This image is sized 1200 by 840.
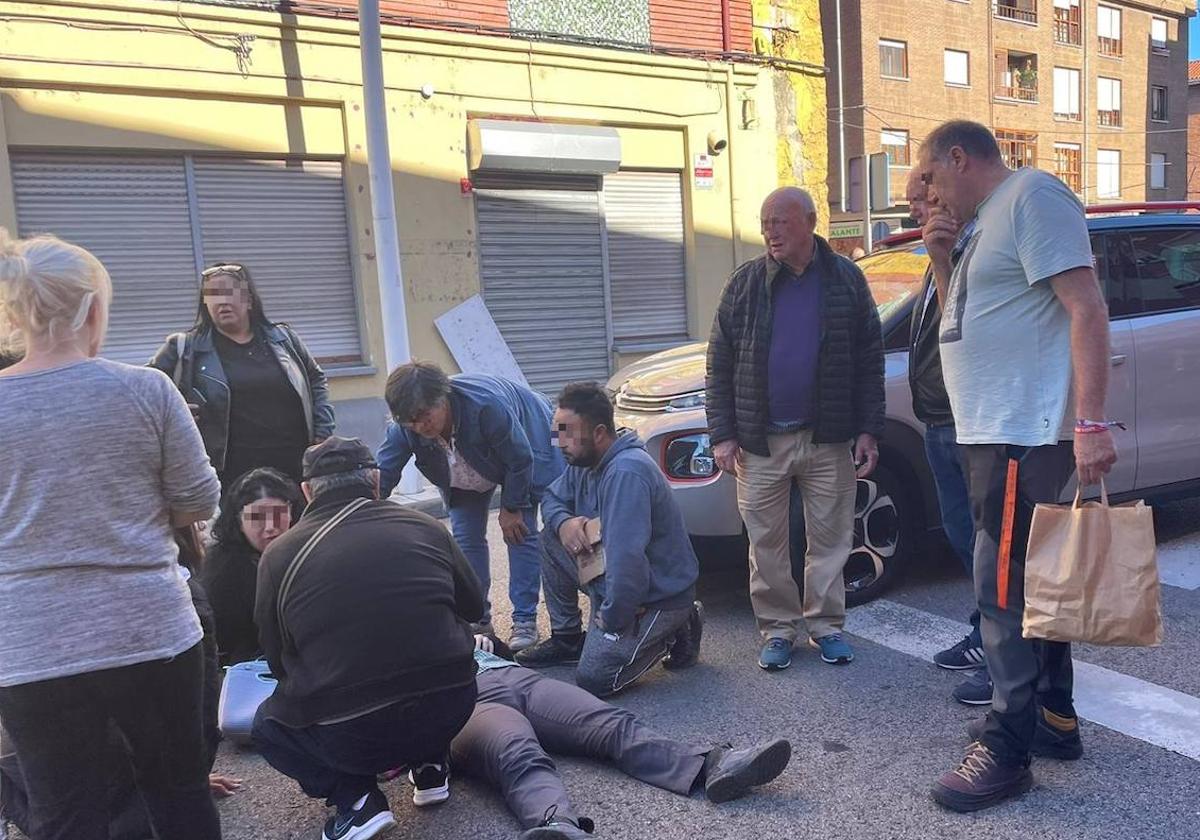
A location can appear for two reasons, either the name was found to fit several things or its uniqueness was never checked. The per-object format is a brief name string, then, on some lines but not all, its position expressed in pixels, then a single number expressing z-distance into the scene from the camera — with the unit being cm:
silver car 457
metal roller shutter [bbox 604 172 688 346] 1147
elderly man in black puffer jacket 398
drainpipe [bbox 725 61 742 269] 1199
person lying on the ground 281
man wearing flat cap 270
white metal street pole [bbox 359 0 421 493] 768
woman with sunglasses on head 407
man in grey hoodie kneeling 378
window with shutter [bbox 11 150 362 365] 834
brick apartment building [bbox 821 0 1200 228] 3178
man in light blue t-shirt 269
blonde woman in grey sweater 205
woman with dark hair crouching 356
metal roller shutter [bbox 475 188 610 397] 1055
